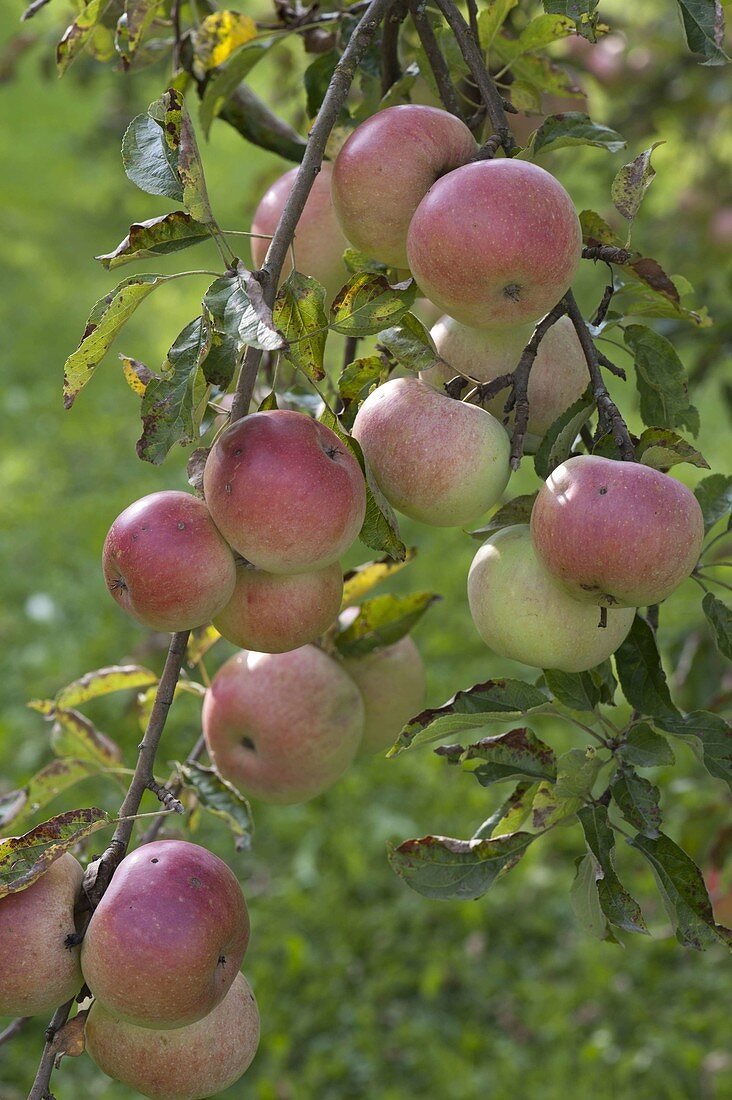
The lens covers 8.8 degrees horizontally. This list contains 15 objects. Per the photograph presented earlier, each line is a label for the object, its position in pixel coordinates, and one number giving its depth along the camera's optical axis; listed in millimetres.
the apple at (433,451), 1978
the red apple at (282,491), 1932
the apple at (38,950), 1926
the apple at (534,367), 2019
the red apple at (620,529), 1937
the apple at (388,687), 2235
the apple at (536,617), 1991
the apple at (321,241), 2083
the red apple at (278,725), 2166
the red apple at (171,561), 1937
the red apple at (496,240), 1939
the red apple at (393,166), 1975
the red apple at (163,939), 1920
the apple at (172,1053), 1949
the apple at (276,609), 1973
